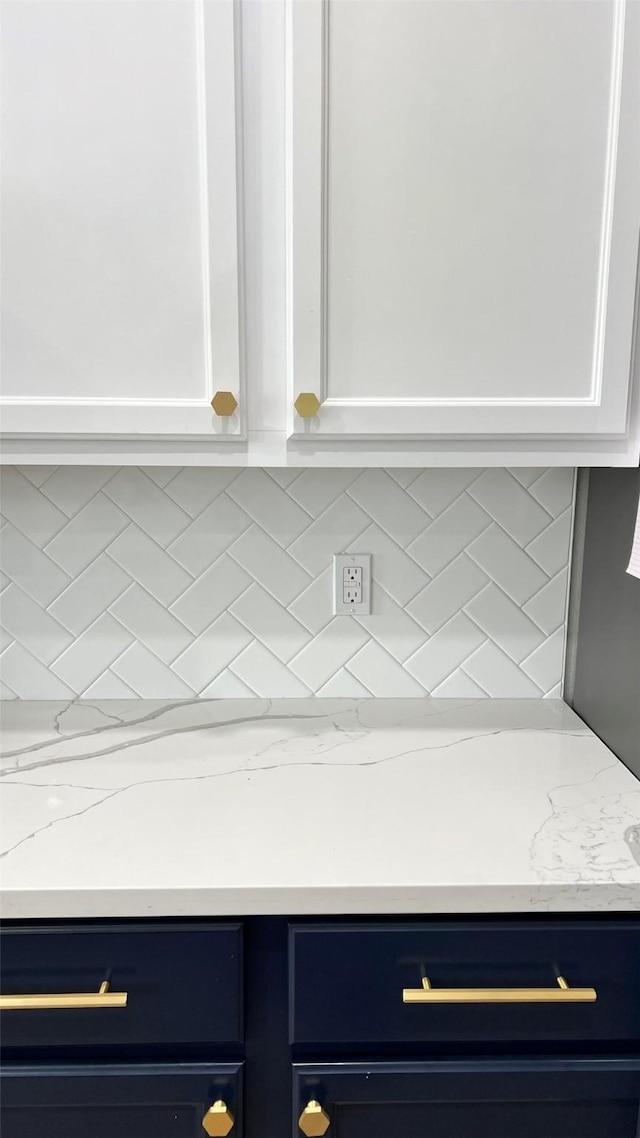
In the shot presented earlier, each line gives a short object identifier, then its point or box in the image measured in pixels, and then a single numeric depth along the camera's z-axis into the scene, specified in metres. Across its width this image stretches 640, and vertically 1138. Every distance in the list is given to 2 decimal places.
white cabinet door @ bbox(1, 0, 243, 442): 1.02
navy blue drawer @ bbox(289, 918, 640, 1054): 0.93
